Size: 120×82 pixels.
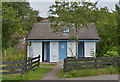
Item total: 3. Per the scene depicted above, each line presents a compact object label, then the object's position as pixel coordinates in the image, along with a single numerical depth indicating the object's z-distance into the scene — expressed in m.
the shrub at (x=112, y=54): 14.22
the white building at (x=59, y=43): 20.66
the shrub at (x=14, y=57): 13.19
